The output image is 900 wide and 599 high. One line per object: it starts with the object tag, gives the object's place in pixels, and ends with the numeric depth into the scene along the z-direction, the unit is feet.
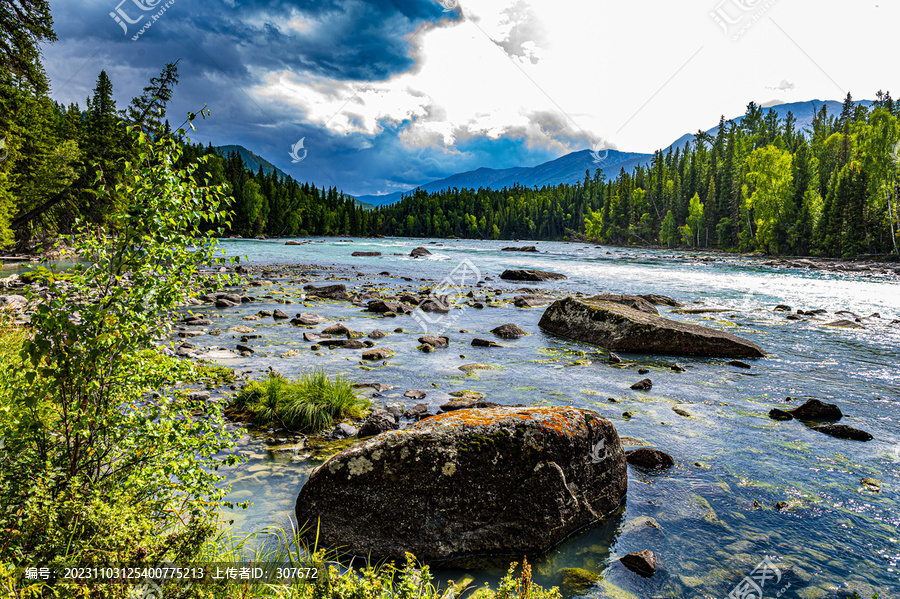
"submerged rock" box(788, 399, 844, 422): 26.32
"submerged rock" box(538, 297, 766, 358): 41.73
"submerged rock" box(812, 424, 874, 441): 23.63
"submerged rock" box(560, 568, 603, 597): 13.29
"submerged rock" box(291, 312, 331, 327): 52.03
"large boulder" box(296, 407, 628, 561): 14.85
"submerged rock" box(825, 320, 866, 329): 54.56
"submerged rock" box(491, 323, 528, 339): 48.95
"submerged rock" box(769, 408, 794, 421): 26.55
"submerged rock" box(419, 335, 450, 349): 43.50
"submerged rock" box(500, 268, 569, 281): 110.11
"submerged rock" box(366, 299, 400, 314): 61.82
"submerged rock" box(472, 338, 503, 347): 44.24
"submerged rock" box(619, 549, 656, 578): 13.91
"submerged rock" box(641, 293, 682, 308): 70.94
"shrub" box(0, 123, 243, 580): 9.96
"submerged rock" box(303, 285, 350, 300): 76.18
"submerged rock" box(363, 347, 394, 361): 38.70
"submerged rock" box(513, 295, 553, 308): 71.05
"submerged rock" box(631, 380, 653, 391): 31.73
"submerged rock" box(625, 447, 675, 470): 20.53
